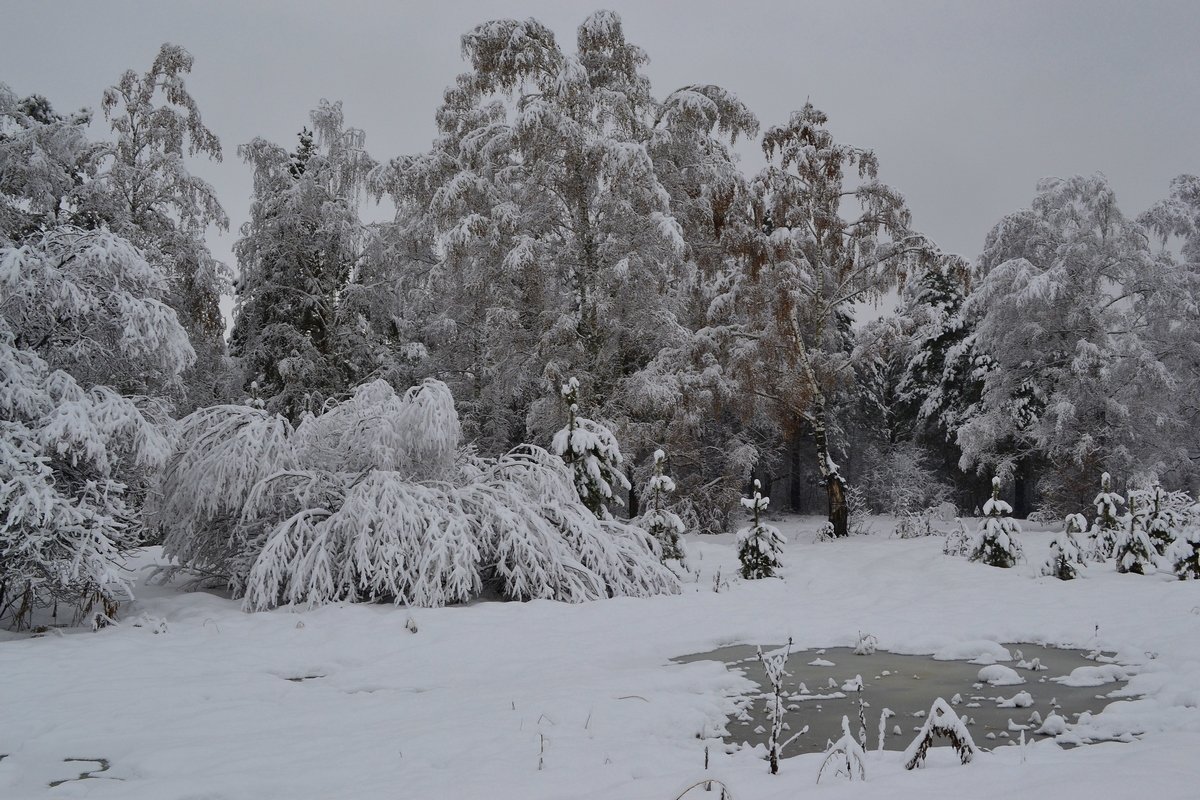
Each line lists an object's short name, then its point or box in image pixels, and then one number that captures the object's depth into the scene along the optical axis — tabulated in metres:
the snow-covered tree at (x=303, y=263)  19.45
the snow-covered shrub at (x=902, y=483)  23.12
